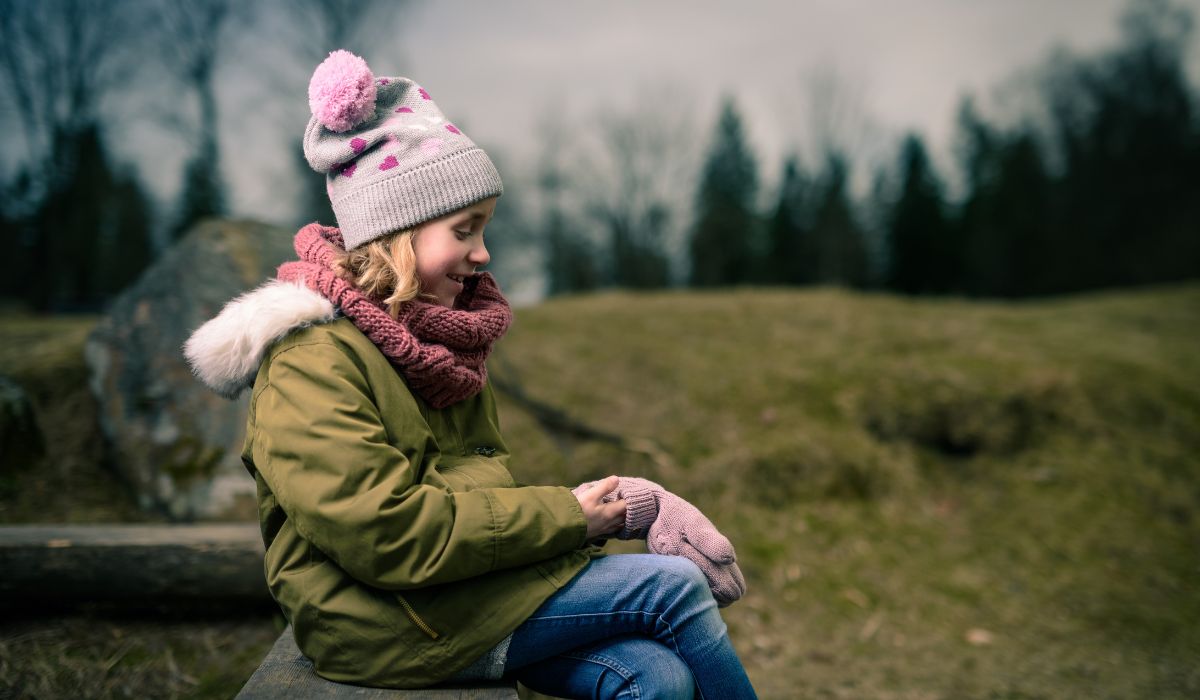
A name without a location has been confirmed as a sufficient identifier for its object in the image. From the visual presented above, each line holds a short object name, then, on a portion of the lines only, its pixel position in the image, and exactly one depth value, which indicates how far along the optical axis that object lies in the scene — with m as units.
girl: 1.42
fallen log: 2.62
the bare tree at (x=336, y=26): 10.72
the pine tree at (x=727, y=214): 29.58
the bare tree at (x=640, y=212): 25.83
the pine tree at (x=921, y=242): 28.56
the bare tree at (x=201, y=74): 10.50
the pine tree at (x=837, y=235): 25.27
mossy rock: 3.67
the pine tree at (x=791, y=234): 30.27
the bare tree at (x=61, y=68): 8.86
